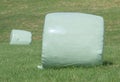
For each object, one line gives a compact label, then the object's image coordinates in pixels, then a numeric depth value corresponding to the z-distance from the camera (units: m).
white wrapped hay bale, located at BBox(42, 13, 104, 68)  9.16
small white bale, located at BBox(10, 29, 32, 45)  24.02
